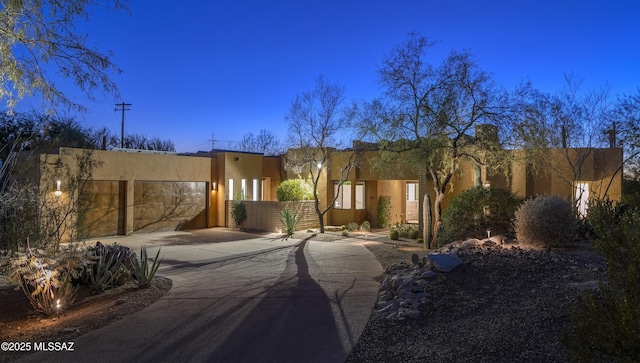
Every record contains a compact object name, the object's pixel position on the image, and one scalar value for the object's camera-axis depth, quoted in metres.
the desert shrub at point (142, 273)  8.33
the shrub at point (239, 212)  20.69
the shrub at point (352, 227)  19.88
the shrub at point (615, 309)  2.90
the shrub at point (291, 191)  20.11
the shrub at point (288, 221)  18.20
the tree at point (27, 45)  6.35
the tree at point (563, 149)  14.45
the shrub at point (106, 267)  8.16
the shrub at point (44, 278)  6.64
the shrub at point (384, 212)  21.88
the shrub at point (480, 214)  12.09
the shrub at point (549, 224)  8.77
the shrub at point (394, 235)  16.65
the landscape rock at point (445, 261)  7.51
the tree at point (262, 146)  51.25
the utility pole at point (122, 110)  36.39
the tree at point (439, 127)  12.68
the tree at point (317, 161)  19.47
